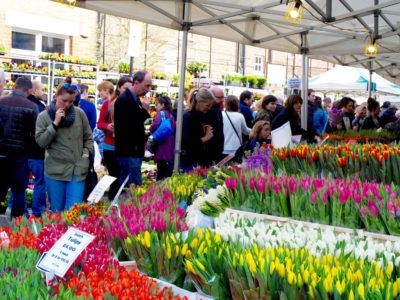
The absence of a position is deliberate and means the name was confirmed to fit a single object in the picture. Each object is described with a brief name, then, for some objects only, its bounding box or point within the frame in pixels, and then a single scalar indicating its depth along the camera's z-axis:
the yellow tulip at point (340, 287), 1.77
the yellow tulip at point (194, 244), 2.28
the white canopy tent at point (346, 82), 15.04
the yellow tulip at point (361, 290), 1.74
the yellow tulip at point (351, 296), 1.72
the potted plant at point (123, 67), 15.15
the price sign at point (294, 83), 11.85
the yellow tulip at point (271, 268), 1.93
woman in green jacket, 5.29
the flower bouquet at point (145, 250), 2.31
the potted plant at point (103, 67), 14.78
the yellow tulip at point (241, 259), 2.01
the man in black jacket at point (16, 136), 5.81
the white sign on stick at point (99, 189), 3.57
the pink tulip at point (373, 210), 2.76
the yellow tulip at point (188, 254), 2.25
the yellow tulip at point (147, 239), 2.33
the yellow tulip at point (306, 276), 1.87
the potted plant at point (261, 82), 19.57
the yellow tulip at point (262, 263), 1.93
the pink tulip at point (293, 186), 3.11
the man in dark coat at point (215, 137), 6.06
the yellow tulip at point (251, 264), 1.96
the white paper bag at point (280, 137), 5.13
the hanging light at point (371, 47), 7.32
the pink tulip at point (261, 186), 3.18
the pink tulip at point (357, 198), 2.89
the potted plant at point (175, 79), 16.33
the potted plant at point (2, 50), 10.58
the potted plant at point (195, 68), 19.22
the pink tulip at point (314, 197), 2.96
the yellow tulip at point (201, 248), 2.18
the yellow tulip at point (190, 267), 2.10
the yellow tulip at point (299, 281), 1.87
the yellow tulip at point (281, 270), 1.92
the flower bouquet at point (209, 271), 2.06
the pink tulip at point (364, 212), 2.79
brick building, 18.98
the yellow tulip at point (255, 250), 2.11
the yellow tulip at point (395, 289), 1.77
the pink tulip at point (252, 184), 3.21
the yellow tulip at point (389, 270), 1.93
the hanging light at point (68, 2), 4.73
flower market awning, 6.05
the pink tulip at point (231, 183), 3.30
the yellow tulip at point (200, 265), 2.08
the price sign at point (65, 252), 2.10
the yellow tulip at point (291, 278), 1.87
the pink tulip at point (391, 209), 2.71
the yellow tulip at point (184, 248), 2.25
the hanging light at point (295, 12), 5.18
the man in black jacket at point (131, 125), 5.49
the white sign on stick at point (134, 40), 11.34
